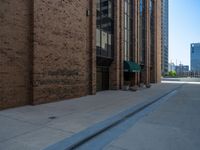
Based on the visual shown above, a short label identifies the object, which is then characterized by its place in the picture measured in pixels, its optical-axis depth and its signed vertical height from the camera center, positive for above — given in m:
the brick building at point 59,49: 7.05 +1.47
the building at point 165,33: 101.77 +27.94
